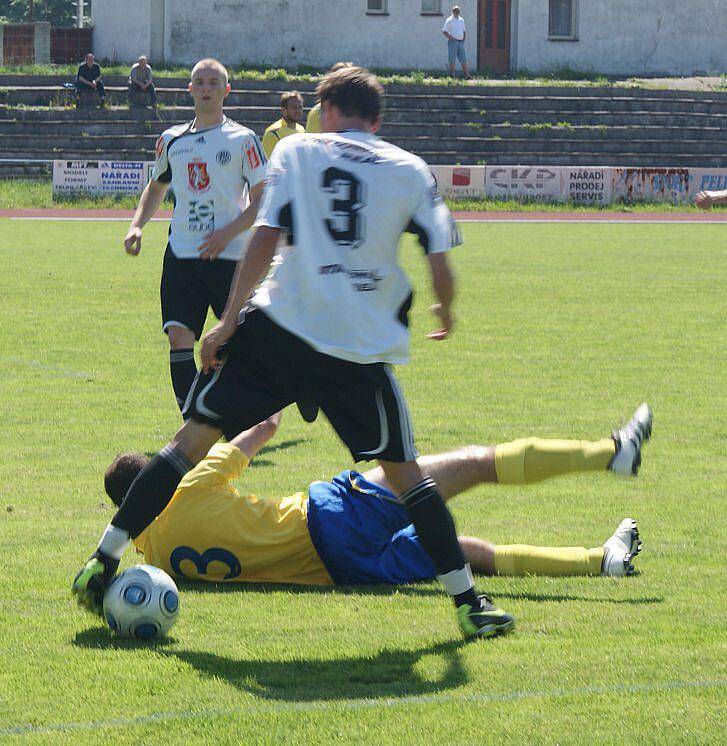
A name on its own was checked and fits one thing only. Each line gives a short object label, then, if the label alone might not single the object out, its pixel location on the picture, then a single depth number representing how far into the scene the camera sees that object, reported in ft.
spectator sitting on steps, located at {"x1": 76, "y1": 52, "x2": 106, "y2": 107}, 258.98
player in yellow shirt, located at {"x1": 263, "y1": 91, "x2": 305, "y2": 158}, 82.84
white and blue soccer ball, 29.71
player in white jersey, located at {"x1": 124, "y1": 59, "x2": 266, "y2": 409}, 48.06
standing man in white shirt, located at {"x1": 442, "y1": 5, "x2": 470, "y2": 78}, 302.04
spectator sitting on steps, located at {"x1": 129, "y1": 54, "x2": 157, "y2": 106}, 254.68
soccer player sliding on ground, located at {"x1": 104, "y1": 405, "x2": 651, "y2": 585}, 32.99
